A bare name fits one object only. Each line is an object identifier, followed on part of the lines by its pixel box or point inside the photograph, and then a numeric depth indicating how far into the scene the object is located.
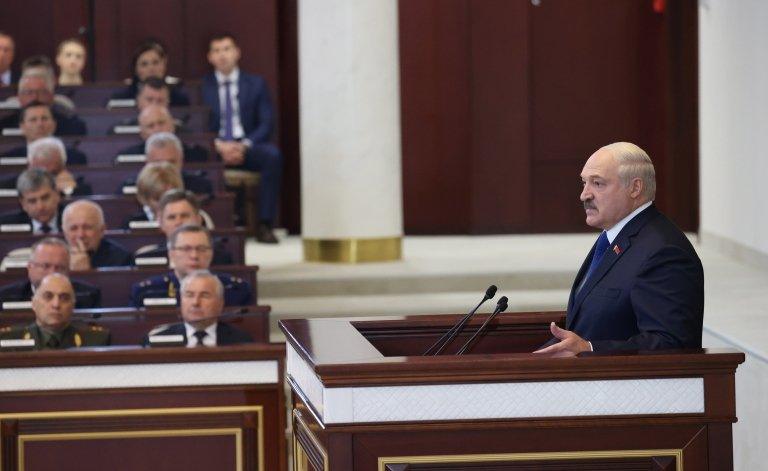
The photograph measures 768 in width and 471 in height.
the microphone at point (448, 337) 6.52
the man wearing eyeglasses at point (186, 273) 12.75
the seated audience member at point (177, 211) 14.29
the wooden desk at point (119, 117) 20.08
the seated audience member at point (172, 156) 16.74
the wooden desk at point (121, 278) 13.28
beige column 17.80
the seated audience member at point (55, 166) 17.02
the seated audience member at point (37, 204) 15.26
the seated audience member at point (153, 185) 15.41
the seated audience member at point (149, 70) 20.67
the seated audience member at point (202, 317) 11.07
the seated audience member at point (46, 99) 19.30
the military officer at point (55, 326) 10.95
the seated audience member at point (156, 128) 18.12
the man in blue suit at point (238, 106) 20.64
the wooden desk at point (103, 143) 18.70
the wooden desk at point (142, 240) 14.84
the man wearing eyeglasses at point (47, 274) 12.71
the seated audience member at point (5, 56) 21.50
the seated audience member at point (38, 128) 18.42
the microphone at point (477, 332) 6.42
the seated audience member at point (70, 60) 21.87
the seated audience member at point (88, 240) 14.16
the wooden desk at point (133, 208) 16.25
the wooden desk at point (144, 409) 9.14
